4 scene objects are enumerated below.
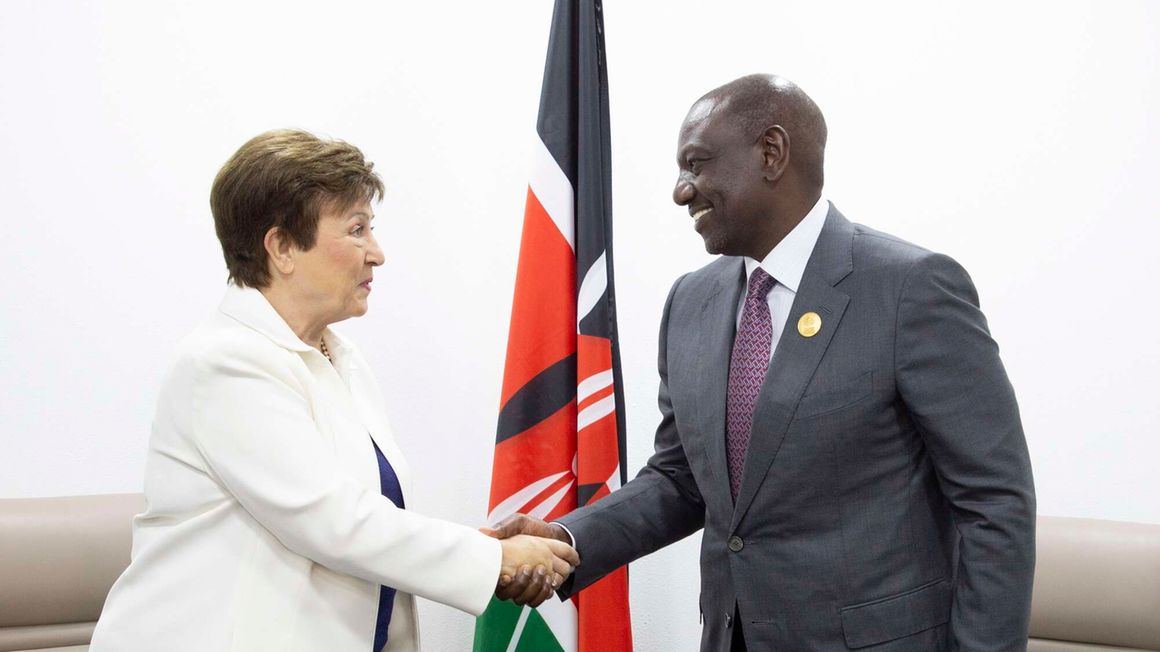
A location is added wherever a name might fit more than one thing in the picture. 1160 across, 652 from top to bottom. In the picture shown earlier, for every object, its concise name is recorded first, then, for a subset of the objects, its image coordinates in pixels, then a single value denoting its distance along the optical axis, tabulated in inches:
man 65.2
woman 68.8
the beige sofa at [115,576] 92.9
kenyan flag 113.3
